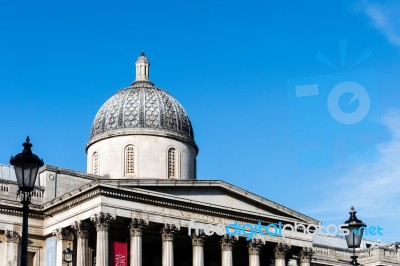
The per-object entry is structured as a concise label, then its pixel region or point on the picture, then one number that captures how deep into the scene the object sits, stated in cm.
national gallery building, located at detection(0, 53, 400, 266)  5578
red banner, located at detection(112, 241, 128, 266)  5544
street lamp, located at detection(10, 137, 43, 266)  2336
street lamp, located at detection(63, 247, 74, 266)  4756
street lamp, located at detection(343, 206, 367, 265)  3472
